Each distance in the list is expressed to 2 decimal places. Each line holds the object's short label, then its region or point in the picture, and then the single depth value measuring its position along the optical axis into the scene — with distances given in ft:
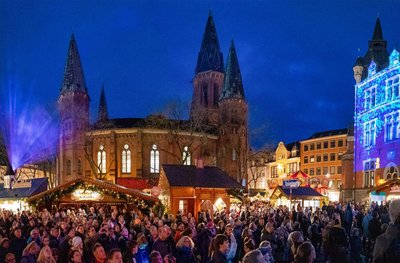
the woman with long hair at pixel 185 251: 28.02
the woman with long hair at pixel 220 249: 22.91
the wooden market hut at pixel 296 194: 97.55
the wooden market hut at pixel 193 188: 88.33
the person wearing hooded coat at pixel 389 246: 17.12
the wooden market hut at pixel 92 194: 72.59
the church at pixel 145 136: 195.00
